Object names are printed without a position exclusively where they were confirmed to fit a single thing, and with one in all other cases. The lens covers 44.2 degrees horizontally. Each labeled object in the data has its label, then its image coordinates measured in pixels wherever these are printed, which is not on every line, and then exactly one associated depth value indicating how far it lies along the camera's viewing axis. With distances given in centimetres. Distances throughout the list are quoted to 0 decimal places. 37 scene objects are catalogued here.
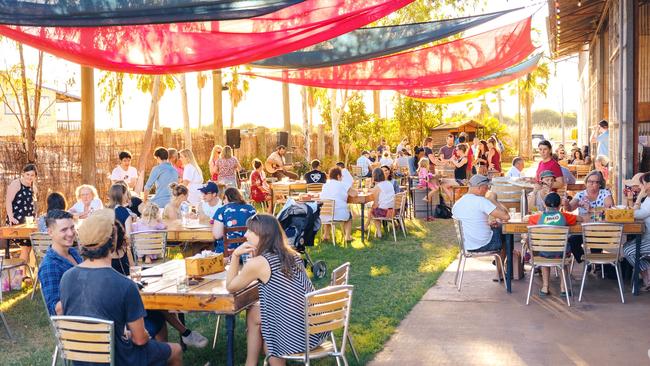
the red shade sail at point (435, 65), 1123
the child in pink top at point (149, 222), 845
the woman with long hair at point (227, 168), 1474
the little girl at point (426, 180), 1545
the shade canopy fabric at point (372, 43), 977
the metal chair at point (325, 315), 504
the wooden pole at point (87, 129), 1449
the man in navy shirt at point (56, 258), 512
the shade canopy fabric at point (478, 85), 1418
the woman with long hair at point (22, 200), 988
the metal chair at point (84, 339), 442
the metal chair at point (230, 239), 791
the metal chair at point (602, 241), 797
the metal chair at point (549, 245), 795
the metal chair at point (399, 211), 1280
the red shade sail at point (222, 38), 712
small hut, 3319
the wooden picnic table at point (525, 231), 818
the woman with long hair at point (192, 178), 1259
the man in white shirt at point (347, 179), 1332
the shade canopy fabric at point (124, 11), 600
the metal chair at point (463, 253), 893
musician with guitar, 1805
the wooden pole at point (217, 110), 2345
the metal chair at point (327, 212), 1205
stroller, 900
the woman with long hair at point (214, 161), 1505
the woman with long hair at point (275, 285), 520
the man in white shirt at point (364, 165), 2114
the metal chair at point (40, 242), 824
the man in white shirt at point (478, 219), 894
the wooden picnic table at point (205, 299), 530
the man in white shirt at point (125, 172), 1263
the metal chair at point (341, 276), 556
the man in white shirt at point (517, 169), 1311
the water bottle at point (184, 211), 934
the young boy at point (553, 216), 818
